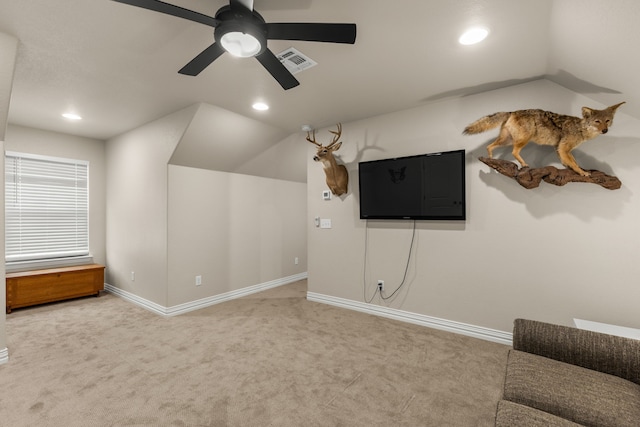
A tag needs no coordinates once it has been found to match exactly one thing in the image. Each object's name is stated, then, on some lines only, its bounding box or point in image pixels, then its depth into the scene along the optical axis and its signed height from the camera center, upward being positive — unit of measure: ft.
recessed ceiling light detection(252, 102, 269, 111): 11.12 +4.05
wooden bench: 12.88 -3.18
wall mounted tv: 10.30 +0.95
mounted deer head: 12.29 +1.89
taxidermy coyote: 7.68 +2.27
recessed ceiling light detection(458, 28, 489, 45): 6.64 +4.00
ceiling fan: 4.75 +3.12
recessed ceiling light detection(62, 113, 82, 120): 12.17 +4.07
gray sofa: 4.10 -2.72
